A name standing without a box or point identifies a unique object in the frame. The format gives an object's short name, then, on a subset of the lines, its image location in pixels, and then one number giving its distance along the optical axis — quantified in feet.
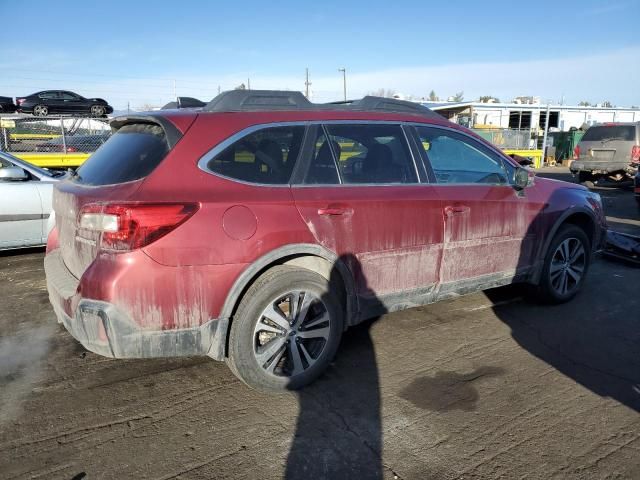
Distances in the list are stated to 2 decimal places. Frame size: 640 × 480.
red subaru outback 9.11
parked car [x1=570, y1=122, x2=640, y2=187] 47.73
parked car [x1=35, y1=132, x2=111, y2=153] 39.09
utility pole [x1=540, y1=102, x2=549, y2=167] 77.88
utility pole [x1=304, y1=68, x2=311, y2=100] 179.52
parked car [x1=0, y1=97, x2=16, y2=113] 54.49
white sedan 20.43
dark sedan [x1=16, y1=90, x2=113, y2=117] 56.90
